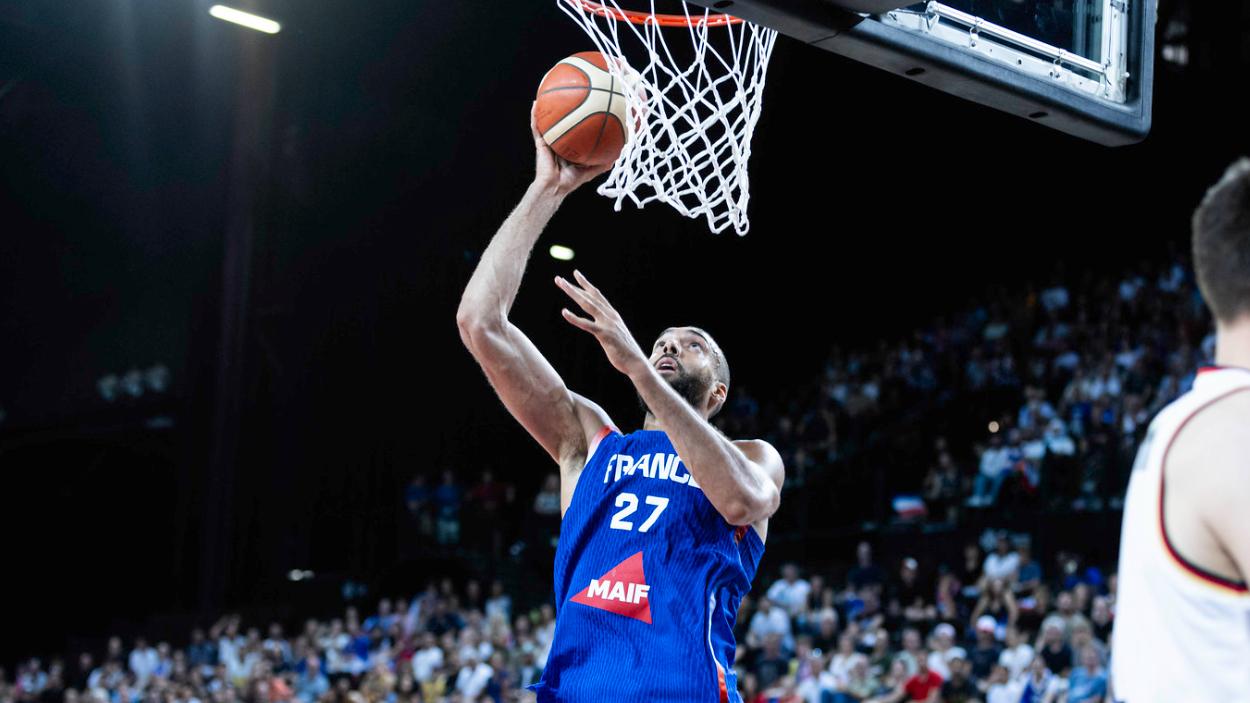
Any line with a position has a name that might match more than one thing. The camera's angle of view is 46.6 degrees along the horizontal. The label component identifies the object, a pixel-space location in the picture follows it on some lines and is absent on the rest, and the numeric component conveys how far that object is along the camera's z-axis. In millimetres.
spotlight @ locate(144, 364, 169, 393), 22531
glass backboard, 4188
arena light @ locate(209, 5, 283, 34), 15353
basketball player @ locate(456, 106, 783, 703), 3645
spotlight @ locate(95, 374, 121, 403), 23266
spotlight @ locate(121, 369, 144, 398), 22911
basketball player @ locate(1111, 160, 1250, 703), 2033
